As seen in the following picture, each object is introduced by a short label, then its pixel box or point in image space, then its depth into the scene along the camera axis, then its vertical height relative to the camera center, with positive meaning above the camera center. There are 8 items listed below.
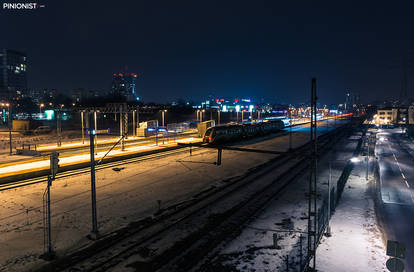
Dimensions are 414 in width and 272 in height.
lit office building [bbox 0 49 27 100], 196.38 +34.48
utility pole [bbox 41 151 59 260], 10.76 -5.08
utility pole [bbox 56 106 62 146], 38.38 -0.29
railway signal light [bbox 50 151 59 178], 12.24 -1.90
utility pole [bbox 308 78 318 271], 10.15 -3.54
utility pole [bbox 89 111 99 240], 11.91 -3.57
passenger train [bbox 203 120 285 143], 40.63 -2.20
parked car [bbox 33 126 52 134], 54.44 -2.19
